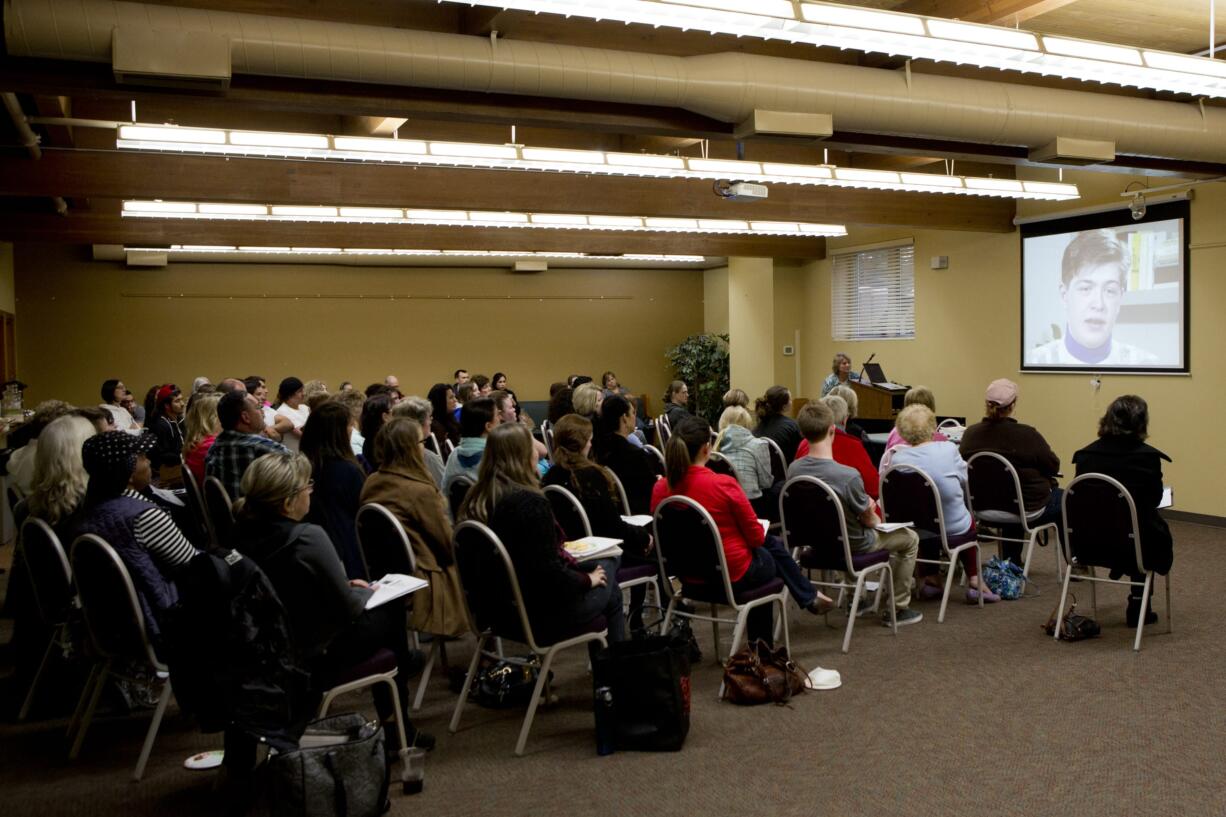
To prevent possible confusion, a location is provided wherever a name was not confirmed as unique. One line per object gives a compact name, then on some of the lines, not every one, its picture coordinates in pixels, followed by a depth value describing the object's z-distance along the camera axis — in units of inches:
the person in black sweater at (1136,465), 186.2
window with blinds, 457.1
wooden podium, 409.1
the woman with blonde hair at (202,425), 227.8
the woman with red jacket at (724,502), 165.3
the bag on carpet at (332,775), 114.6
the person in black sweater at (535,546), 140.0
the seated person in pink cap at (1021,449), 225.9
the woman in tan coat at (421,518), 153.5
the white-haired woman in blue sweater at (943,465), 211.0
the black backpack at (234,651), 114.0
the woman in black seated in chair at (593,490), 172.7
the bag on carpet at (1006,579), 224.7
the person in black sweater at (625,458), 203.3
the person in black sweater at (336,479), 166.2
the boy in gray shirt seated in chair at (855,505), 189.8
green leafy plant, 603.5
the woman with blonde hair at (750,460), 233.1
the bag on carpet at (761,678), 159.8
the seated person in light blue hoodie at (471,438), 187.0
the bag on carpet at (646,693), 140.4
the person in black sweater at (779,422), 262.5
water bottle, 141.5
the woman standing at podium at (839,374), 411.8
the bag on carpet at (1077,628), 191.3
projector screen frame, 333.1
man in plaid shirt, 197.0
